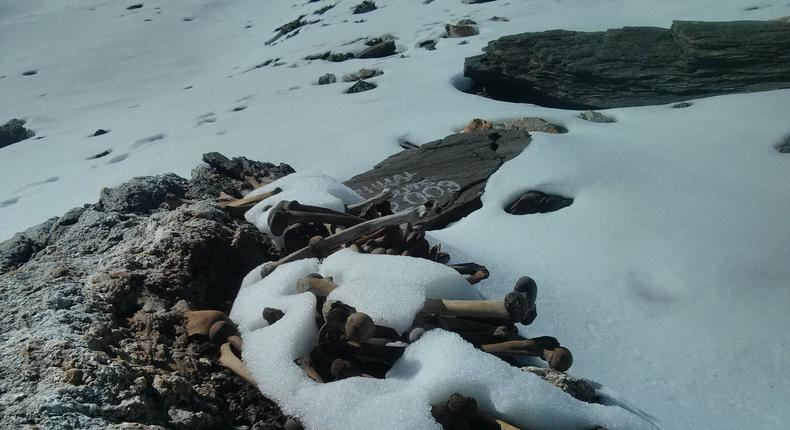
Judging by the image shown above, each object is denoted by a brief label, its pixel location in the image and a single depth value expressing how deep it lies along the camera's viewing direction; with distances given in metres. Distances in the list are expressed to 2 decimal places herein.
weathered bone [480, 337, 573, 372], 1.75
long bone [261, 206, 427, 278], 2.11
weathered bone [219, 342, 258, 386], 1.57
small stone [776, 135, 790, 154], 3.77
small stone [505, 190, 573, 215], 3.41
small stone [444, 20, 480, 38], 7.97
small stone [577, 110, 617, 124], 4.71
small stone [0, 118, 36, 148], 8.62
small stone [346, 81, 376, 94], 6.40
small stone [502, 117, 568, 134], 4.53
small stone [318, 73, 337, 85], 7.15
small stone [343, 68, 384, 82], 6.98
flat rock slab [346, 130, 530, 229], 3.56
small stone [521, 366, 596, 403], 1.70
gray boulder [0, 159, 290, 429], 1.29
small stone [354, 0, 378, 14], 11.82
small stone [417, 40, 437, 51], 7.95
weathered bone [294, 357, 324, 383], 1.53
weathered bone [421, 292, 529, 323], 1.73
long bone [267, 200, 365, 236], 2.35
